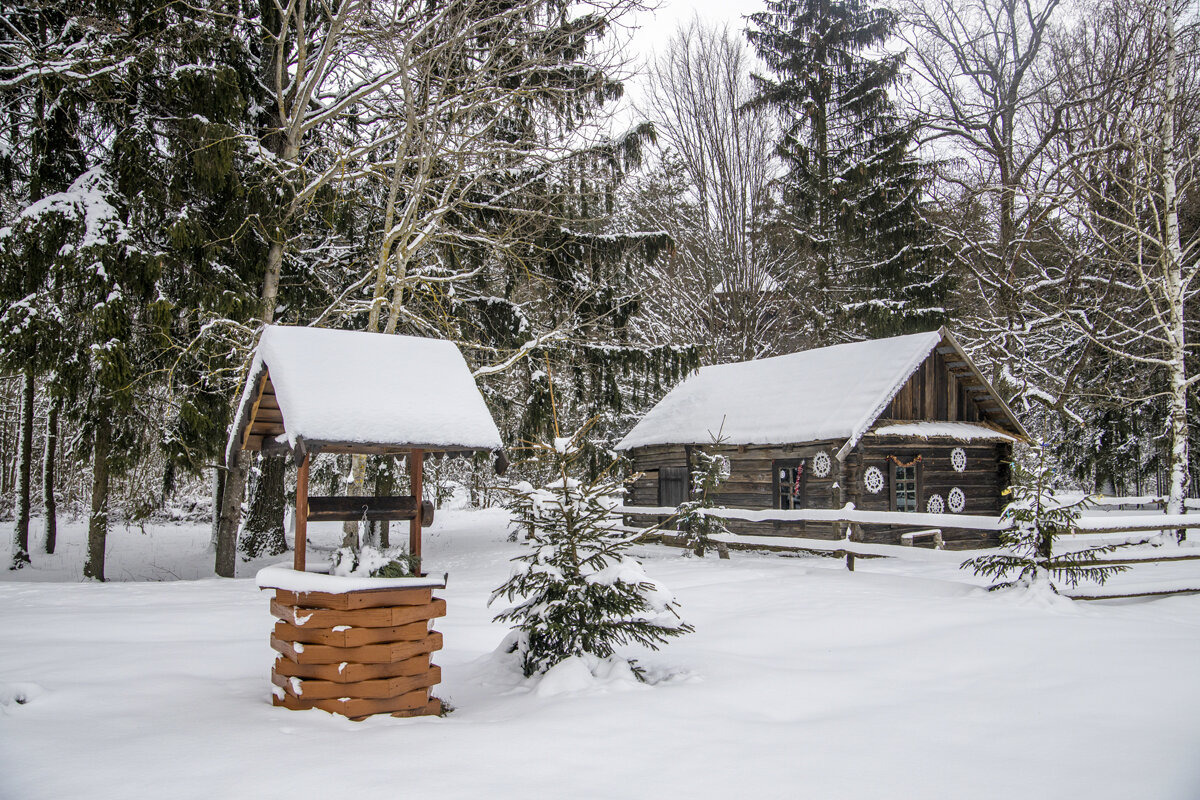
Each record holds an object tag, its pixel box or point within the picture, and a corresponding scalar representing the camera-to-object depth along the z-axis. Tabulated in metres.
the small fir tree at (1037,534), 9.60
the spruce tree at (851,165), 24.28
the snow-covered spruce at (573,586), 6.61
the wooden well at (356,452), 5.77
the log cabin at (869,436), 16.61
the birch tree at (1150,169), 15.84
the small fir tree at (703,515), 15.08
